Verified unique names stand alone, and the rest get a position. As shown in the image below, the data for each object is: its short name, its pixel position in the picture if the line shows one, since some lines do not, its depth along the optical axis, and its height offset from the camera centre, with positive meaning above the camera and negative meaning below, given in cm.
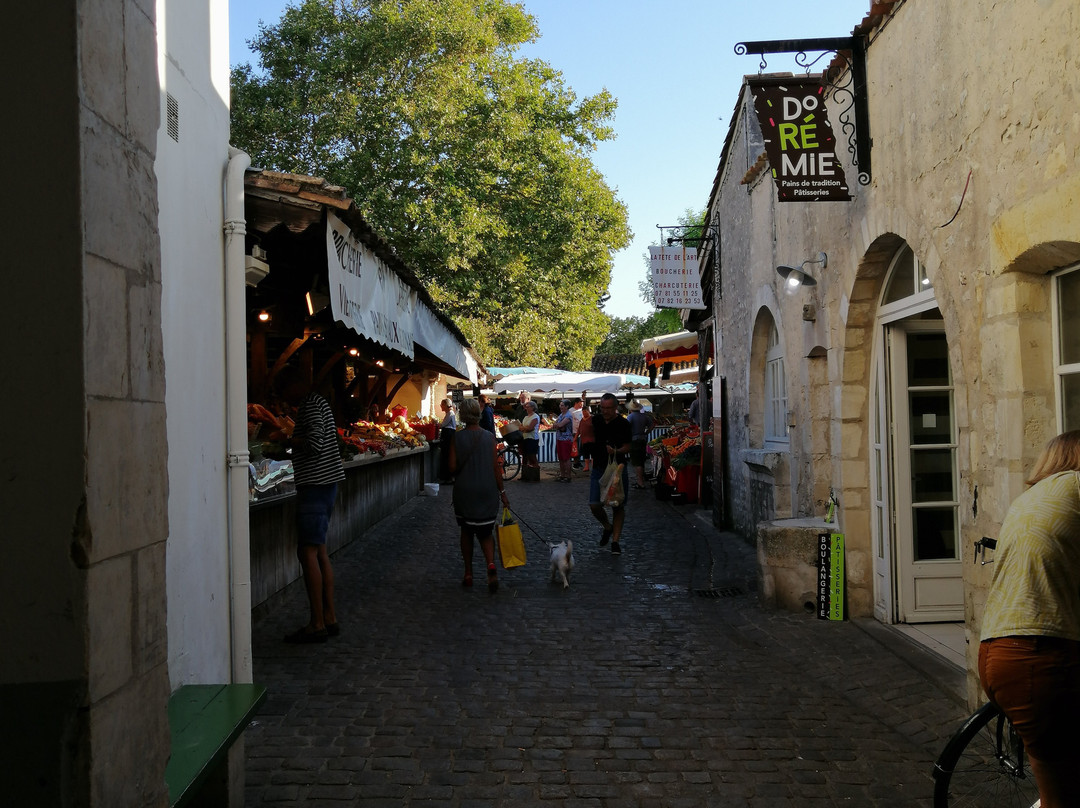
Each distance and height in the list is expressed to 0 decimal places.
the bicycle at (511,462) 2302 -121
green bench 279 -109
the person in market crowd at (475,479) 841 -55
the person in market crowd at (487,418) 1485 +2
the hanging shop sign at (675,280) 1417 +212
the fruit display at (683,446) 1630 -56
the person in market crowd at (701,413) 1560 +4
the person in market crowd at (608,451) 1065 -40
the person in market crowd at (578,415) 2127 +5
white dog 862 -135
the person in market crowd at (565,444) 2180 -64
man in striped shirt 642 -51
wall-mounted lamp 790 +120
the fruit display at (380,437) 1140 -25
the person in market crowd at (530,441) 2150 -56
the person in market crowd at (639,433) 1835 -36
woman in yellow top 282 -69
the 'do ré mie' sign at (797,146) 645 +189
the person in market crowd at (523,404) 2333 +38
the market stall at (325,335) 555 +95
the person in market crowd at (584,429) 1794 -23
